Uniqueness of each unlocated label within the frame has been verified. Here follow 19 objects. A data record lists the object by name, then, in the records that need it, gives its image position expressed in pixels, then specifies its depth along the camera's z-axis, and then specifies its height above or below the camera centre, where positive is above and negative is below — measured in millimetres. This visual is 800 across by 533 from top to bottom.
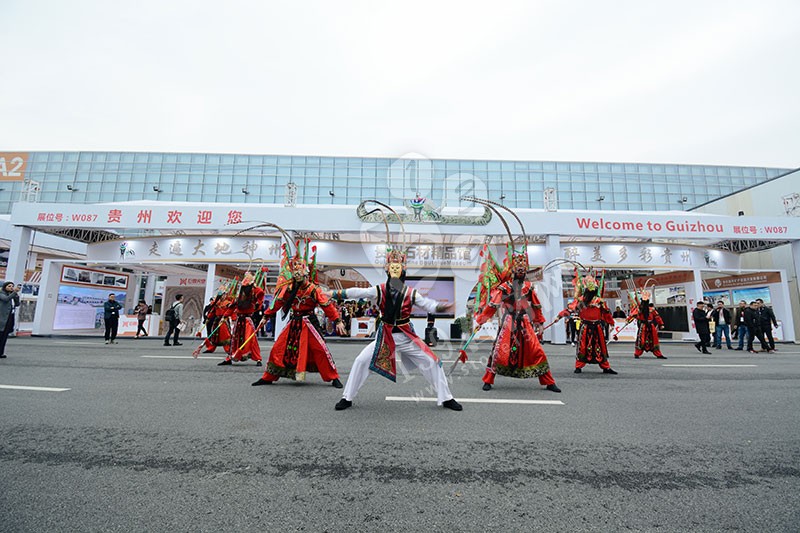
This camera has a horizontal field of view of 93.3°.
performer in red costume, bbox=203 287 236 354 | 9555 -151
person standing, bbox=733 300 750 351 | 13023 +140
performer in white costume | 4379 -284
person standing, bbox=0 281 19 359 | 8266 +43
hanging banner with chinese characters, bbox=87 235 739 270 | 16125 +2833
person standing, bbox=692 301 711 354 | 12117 +36
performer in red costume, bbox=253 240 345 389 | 5523 -238
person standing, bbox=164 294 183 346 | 12812 -108
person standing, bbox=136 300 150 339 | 16734 -42
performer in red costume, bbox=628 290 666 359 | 10484 -61
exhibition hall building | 15469 +3127
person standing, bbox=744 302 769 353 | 12300 +139
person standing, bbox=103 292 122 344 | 12961 -191
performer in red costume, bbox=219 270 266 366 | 8531 +100
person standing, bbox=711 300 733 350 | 13883 +101
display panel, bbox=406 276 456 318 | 17359 +1480
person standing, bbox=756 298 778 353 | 12086 +276
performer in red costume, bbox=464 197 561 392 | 5426 -19
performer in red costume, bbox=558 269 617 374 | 7383 +40
